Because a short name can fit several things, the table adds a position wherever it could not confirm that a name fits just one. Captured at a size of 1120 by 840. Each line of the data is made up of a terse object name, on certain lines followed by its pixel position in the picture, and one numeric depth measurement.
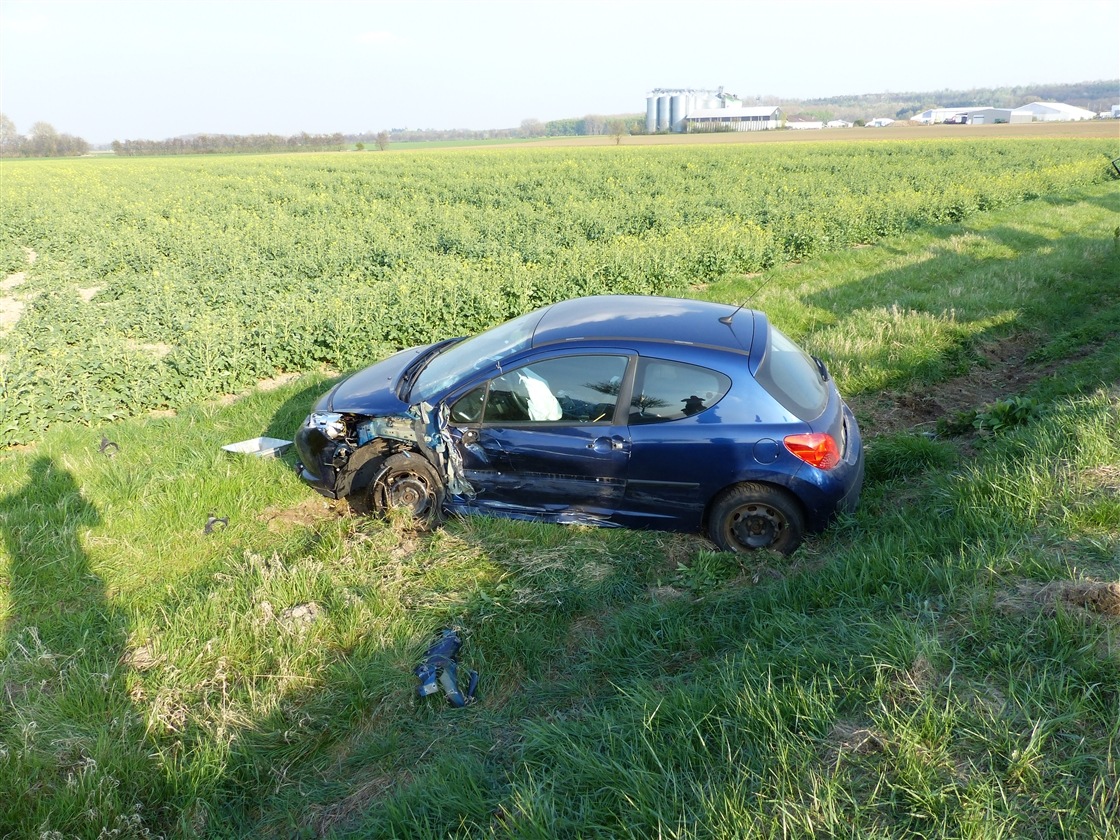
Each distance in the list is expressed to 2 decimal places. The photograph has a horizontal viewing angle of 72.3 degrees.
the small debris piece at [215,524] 5.33
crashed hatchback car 4.78
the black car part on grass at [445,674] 3.76
